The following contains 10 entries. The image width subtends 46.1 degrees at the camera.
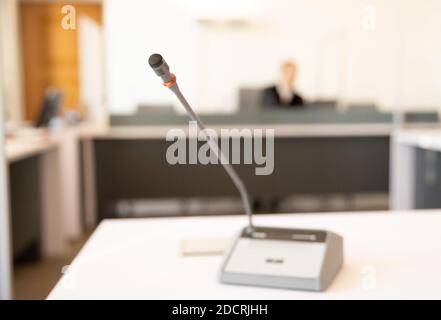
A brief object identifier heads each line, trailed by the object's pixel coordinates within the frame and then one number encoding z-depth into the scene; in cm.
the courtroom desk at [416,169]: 300
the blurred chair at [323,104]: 467
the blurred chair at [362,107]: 492
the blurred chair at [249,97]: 511
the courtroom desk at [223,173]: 371
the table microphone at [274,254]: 73
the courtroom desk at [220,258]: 72
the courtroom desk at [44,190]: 277
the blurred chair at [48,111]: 376
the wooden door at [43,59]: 687
